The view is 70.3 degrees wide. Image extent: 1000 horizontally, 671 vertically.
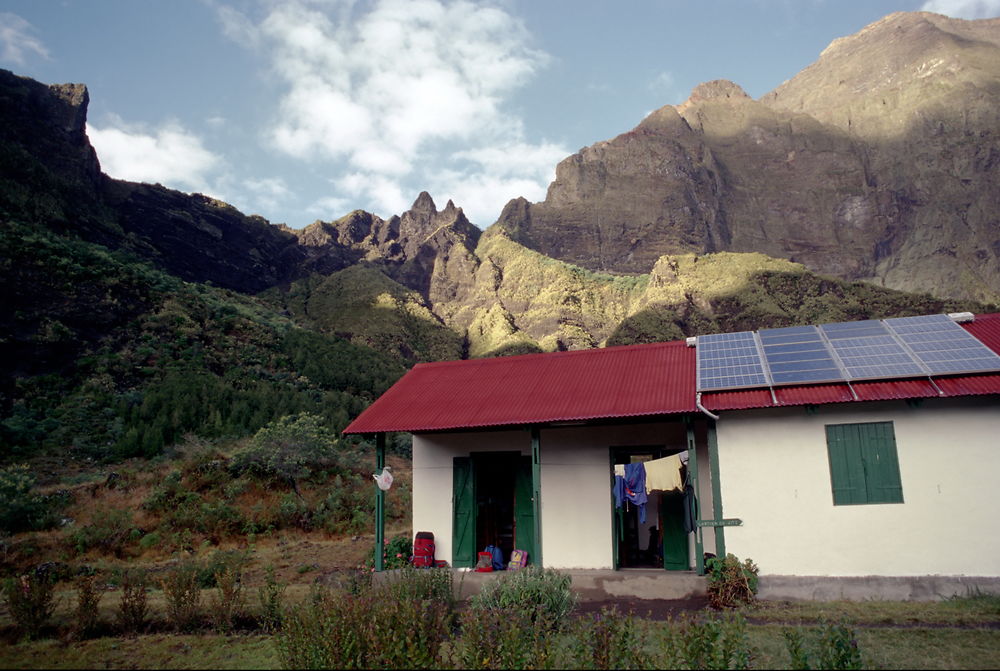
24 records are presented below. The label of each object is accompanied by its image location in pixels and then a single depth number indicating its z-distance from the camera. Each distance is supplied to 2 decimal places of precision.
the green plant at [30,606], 10.14
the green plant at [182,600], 10.51
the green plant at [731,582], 11.06
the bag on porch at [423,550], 14.52
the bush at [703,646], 6.14
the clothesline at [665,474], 13.19
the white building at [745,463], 10.87
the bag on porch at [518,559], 14.03
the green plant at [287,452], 26.03
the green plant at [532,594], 9.75
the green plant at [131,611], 10.48
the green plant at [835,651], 6.09
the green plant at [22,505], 20.31
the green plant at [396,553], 14.88
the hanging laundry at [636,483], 13.55
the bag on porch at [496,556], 14.27
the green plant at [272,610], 10.31
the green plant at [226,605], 10.46
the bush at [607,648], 6.29
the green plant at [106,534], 19.69
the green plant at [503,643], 6.34
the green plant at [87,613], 10.17
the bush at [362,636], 6.56
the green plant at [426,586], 9.88
